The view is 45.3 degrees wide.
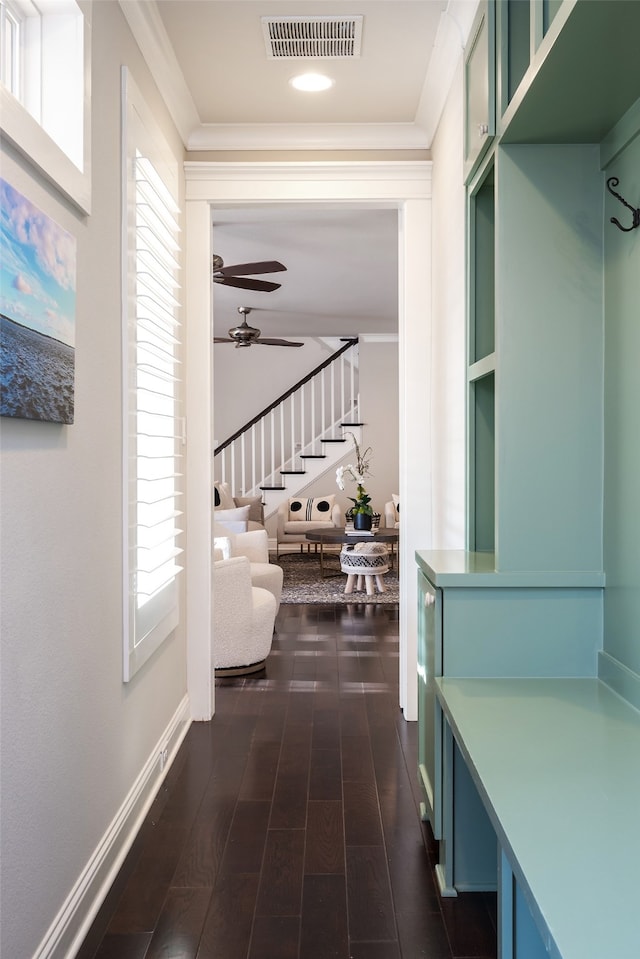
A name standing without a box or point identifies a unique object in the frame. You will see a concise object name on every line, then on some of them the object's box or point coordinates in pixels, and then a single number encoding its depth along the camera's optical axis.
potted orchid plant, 7.35
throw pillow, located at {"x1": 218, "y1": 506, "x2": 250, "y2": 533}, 8.47
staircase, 10.87
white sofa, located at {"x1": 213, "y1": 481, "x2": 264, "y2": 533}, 8.15
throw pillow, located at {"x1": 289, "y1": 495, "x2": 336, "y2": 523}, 10.12
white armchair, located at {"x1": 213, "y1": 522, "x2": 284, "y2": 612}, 5.02
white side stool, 7.25
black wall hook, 1.86
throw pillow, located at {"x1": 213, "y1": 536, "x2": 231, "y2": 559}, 4.92
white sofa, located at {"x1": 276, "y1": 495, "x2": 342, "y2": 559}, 9.68
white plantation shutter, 2.61
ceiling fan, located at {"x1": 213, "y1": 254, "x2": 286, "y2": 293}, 5.60
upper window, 2.02
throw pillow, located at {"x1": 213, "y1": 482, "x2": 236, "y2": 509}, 9.30
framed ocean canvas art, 1.54
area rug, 7.18
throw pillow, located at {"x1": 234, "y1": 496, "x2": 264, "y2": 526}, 9.64
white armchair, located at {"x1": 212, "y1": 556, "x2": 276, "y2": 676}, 4.47
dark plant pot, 7.35
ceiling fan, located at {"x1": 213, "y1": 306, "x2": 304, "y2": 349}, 7.62
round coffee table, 7.35
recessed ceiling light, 3.23
